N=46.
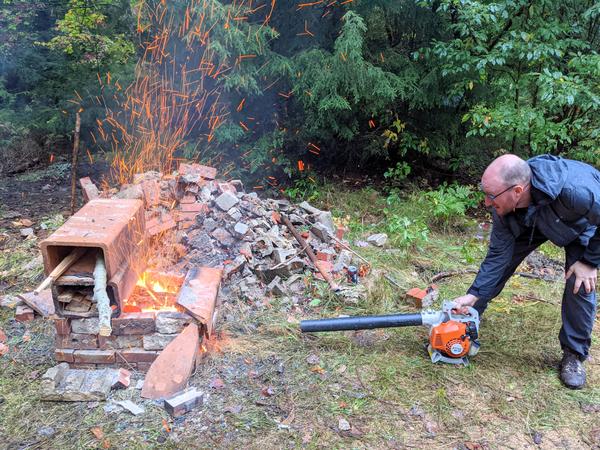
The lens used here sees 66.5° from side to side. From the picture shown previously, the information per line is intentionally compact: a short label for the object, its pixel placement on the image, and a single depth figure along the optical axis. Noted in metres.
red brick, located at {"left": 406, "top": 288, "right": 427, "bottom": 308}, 4.22
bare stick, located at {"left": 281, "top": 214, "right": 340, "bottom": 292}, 4.37
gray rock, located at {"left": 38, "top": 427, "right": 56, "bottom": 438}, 2.73
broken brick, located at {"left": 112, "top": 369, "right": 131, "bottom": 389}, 3.09
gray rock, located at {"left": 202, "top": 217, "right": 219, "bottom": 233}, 4.86
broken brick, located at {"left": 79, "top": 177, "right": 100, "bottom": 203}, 5.28
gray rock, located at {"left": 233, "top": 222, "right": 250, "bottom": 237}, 4.78
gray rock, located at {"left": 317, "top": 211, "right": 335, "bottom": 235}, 5.58
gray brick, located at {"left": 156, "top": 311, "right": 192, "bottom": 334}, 3.23
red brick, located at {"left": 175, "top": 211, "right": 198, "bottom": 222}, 4.91
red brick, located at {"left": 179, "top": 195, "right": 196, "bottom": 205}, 5.03
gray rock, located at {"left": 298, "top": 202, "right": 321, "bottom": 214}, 5.81
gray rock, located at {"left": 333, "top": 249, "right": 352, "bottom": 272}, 4.72
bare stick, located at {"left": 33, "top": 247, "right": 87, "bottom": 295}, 2.86
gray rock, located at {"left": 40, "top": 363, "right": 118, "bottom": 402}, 2.98
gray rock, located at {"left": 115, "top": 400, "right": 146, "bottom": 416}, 2.88
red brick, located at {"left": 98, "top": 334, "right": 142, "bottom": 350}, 3.27
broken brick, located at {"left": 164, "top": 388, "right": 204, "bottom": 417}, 2.88
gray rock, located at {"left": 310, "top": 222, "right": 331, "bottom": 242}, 5.23
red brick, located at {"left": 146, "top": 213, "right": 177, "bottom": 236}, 4.50
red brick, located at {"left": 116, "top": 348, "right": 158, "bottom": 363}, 3.26
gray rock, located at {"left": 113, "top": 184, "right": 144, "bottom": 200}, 4.76
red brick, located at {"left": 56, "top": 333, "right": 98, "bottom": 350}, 3.25
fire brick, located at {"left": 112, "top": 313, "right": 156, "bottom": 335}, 3.20
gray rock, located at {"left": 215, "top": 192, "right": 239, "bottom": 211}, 5.04
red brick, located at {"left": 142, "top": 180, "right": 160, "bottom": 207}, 4.89
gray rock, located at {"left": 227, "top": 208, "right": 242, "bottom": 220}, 4.95
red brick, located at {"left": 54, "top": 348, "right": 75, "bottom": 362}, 3.25
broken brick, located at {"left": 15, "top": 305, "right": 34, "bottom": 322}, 3.87
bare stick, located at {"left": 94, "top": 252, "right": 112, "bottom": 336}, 2.98
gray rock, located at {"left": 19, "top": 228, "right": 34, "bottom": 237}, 5.55
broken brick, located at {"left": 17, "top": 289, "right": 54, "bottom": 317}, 3.88
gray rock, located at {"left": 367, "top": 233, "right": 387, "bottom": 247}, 5.60
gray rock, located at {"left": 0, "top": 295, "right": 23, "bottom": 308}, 4.08
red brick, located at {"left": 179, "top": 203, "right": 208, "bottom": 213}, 4.98
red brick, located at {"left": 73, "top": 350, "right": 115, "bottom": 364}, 3.26
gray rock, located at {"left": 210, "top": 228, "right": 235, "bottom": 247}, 4.75
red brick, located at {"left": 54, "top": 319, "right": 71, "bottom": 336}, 3.18
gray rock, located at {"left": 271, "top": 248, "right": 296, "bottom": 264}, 4.58
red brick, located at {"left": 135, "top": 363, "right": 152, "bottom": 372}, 3.28
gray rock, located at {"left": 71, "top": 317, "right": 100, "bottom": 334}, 3.20
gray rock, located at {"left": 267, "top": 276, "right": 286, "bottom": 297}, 4.34
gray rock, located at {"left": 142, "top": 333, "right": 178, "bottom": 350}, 3.25
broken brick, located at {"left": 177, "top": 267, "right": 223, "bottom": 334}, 3.26
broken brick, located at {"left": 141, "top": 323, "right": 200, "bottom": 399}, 3.07
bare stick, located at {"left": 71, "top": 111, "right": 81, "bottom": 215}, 5.15
